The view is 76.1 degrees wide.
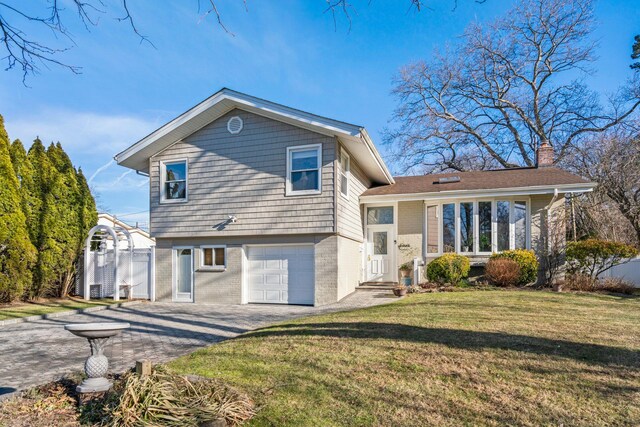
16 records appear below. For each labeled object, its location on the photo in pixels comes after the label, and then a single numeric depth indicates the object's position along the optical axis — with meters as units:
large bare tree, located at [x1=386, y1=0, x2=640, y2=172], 24.05
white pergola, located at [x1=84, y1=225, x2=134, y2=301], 13.93
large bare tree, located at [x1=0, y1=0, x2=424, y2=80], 3.95
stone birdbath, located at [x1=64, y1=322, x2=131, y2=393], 4.10
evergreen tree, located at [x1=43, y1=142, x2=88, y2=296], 13.69
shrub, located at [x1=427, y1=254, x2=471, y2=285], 13.06
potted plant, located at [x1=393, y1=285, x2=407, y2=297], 12.06
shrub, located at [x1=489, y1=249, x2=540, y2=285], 12.85
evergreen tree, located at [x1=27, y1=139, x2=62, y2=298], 13.02
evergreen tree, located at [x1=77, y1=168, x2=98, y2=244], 14.62
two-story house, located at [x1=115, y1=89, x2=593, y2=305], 11.95
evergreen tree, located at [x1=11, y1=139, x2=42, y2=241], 12.91
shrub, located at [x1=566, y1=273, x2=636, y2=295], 12.51
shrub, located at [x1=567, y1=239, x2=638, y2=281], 12.71
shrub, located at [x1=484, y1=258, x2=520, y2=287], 12.73
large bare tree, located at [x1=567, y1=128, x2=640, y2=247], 18.33
